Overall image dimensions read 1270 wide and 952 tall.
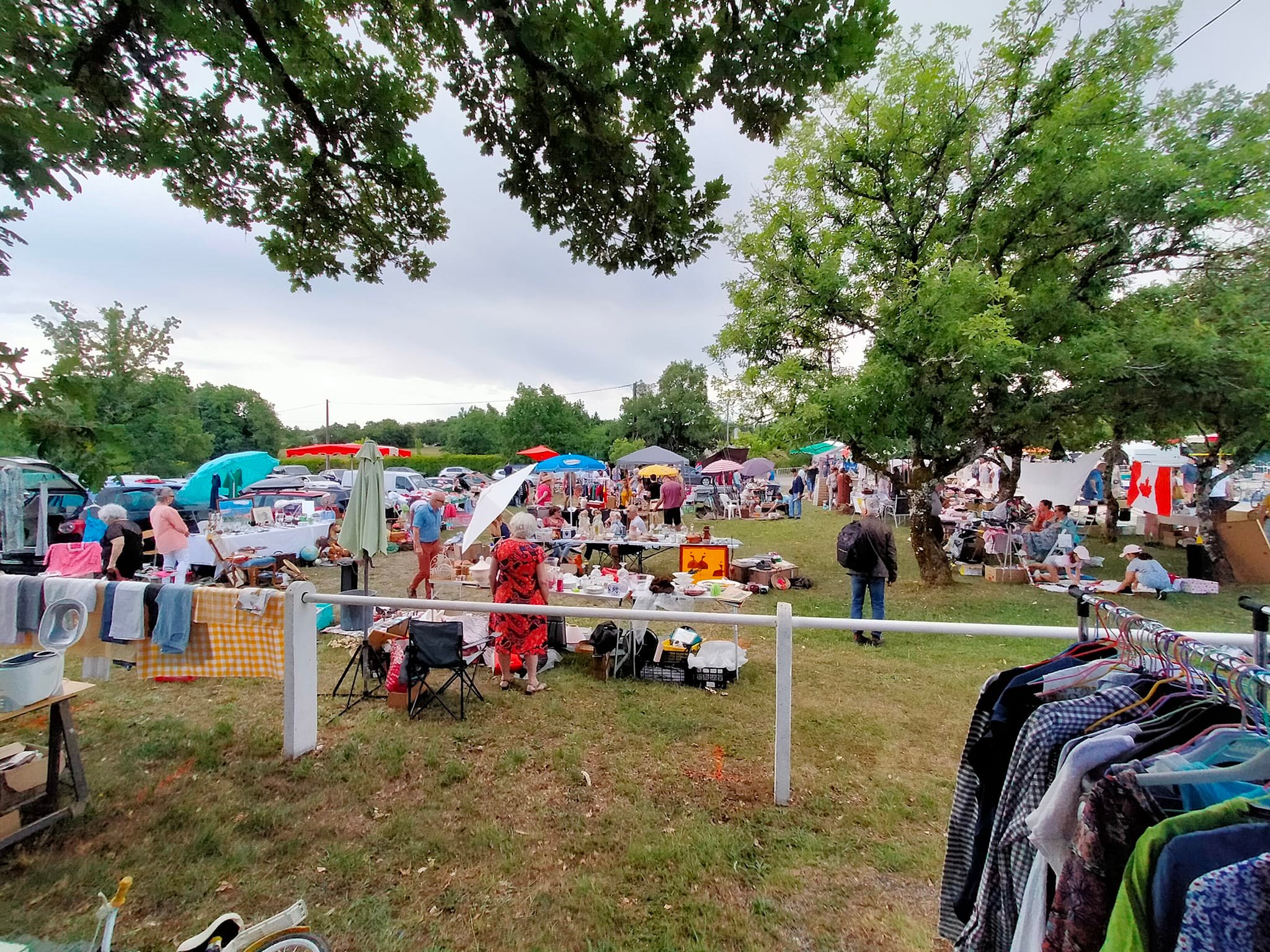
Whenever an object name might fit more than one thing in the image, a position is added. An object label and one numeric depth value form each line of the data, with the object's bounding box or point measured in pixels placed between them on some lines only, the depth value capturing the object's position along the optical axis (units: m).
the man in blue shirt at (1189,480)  18.54
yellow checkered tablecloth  3.76
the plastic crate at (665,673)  5.82
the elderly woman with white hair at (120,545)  7.33
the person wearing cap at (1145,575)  9.27
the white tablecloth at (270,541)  9.93
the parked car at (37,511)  8.87
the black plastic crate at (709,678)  5.63
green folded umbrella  6.95
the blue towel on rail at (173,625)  3.69
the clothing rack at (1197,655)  1.28
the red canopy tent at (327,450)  14.46
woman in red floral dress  5.44
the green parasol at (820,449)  23.39
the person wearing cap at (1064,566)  10.77
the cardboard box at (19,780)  3.18
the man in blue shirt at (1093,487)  19.62
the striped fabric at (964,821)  1.85
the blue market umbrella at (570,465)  17.62
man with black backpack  6.80
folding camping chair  4.82
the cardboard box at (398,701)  4.95
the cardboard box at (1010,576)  10.84
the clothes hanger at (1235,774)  1.12
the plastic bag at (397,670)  5.02
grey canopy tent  21.84
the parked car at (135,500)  11.69
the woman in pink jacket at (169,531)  7.81
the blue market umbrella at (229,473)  12.34
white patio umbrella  7.70
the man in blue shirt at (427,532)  8.62
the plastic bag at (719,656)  5.68
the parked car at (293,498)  15.57
